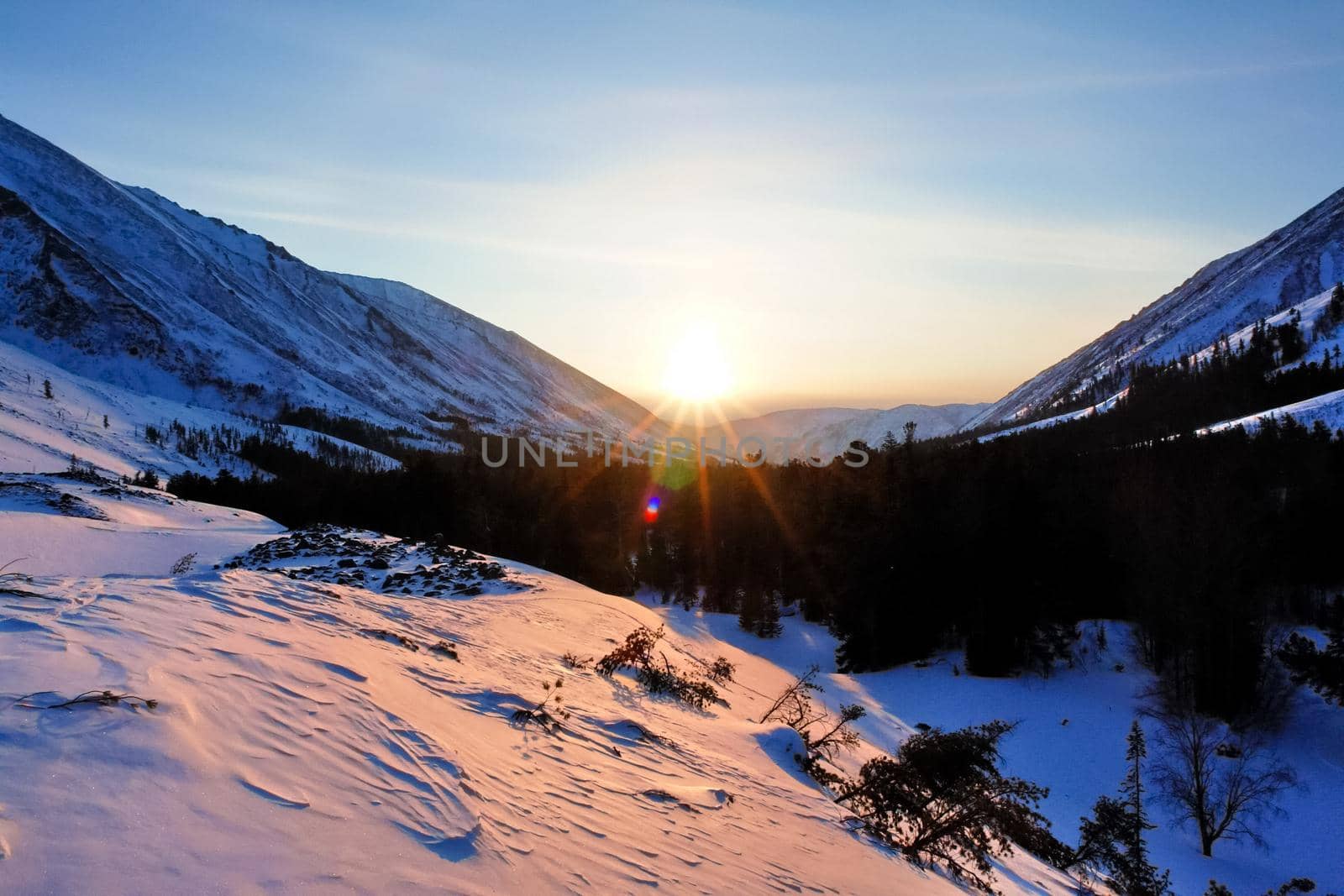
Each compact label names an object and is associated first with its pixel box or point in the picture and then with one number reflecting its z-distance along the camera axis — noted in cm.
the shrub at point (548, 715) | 776
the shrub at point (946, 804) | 794
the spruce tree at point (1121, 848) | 1169
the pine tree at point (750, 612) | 3791
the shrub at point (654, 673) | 1218
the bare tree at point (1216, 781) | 1616
